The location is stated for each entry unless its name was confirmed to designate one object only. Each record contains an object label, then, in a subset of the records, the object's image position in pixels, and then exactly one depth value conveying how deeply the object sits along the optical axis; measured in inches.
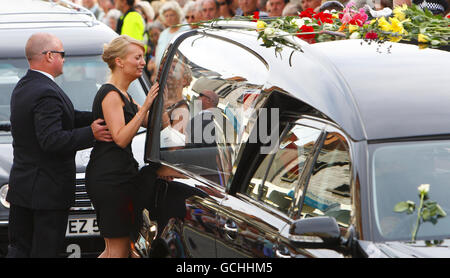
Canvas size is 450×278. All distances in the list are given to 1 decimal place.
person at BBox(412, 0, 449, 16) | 669.9
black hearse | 303.4
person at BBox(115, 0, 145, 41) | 1148.5
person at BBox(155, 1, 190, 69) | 1141.1
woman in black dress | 479.8
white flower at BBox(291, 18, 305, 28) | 438.9
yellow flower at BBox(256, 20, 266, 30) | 428.1
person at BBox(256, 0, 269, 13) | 996.6
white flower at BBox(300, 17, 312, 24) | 438.6
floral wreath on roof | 389.7
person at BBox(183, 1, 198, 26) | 1094.9
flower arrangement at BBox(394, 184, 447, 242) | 302.0
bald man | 488.7
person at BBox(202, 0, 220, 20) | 1041.7
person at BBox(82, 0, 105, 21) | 1811.4
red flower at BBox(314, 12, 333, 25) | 440.5
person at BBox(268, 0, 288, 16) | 917.8
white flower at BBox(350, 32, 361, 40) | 397.1
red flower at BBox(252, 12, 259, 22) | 484.9
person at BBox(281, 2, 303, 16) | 796.8
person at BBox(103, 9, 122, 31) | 1469.0
